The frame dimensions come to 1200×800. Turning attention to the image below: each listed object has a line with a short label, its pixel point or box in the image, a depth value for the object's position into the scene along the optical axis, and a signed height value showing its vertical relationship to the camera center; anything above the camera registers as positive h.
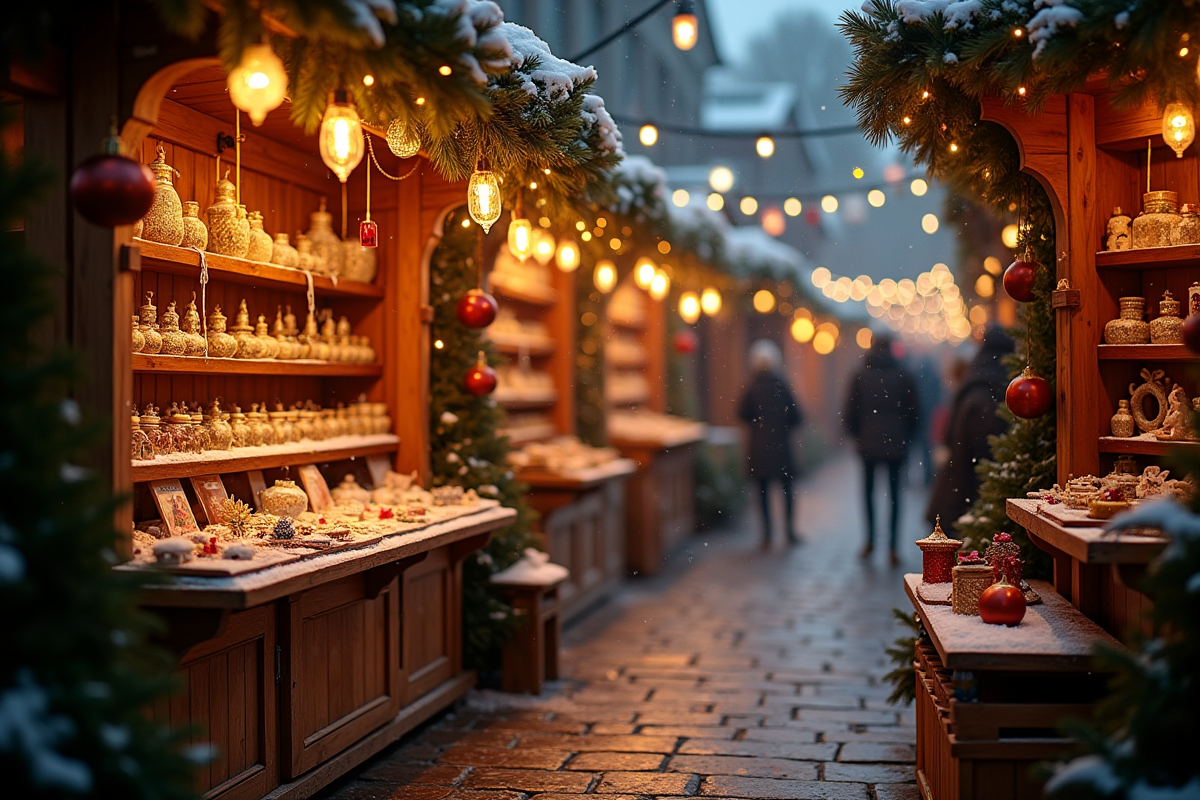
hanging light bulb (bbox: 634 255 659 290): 9.91 +1.20
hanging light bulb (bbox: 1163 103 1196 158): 4.23 +1.07
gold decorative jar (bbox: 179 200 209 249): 4.73 +0.75
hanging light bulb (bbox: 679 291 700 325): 12.16 +1.09
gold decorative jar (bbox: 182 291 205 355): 4.79 +0.32
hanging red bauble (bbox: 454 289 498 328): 6.46 +0.56
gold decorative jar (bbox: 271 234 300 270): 5.43 +0.74
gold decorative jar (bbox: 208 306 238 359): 4.97 +0.29
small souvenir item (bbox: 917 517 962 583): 4.97 -0.67
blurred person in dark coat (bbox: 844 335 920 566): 10.99 -0.07
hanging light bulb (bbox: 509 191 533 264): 5.95 +0.90
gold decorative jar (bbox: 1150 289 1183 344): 4.62 +0.34
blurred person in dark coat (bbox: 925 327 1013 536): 7.72 -0.12
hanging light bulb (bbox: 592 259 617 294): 9.47 +1.13
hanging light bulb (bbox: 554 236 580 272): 8.07 +1.10
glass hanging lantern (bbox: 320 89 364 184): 3.95 +0.96
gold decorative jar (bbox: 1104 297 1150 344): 4.75 +0.34
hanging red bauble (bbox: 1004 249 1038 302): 5.19 +0.60
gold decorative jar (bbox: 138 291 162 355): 4.52 +0.31
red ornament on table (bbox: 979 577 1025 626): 4.16 -0.74
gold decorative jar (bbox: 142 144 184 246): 4.49 +0.77
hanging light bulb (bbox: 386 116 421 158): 4.84 +1.17
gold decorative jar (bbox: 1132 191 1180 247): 4.66 +0.78
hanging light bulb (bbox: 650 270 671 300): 10.09 +1.10
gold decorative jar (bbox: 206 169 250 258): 5.02 +0.80
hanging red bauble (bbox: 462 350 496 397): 6.61 +0.15
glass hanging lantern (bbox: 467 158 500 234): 4.91 +0.92
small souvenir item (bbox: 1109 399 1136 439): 4.76 -0.07
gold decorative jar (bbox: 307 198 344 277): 5.92 +0.87
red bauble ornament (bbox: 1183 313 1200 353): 3.42 +0.22
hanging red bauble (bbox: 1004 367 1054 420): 5.00 +0.04
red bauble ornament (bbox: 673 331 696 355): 14.42 +0.82
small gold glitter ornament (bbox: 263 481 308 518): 5.15 -0.44
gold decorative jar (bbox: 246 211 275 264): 5.21 +0.76
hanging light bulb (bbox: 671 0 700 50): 8.37 +2.98
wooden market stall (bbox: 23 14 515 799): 3.76 -0.05
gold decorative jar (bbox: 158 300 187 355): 4.65 +0.29
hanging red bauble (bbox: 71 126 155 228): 3.32 +0.64
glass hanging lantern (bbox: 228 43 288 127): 3.34 +0.98
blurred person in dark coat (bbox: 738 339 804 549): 12.45 -0.24
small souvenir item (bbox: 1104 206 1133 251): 4.81 +0.76
